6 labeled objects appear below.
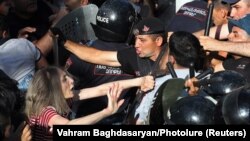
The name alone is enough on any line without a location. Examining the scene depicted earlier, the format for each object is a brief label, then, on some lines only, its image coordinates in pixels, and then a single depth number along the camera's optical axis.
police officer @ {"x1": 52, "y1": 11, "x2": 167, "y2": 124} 6.23
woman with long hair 5.38
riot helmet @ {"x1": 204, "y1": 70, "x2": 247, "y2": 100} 5.28
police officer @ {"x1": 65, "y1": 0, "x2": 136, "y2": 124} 6.80
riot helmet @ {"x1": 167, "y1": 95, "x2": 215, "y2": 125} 4.93
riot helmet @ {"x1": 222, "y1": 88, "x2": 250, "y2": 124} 4.79
